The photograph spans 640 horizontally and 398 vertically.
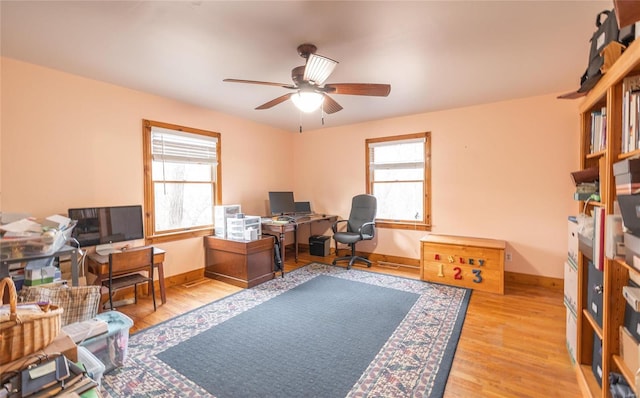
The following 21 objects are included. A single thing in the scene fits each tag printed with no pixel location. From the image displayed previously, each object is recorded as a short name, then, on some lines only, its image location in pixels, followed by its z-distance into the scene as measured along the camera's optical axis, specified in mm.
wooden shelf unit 1261
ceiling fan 2092
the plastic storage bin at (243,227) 3779
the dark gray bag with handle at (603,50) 1371
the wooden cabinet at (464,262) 3365
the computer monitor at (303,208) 5238
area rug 1812
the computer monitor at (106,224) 2762
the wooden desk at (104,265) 2631
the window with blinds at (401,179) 4367
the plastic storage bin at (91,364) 1590
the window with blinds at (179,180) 3436
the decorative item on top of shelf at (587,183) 1805
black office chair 4363
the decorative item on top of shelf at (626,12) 966
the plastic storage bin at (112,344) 1879
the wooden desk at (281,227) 4078
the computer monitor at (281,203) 4750
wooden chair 2654
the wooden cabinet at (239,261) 3594
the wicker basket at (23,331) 1125
